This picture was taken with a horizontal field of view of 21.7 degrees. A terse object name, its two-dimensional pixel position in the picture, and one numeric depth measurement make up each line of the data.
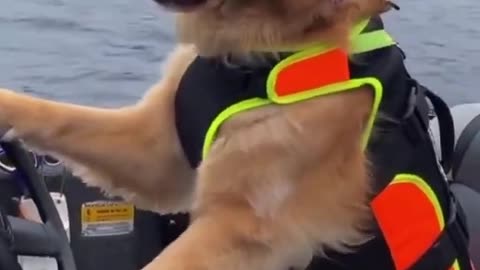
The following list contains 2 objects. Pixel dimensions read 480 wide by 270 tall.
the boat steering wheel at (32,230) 2.14
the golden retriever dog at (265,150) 2.23
